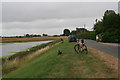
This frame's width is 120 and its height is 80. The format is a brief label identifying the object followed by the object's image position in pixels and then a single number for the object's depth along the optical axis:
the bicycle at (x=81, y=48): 15.37
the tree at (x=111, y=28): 32.63
